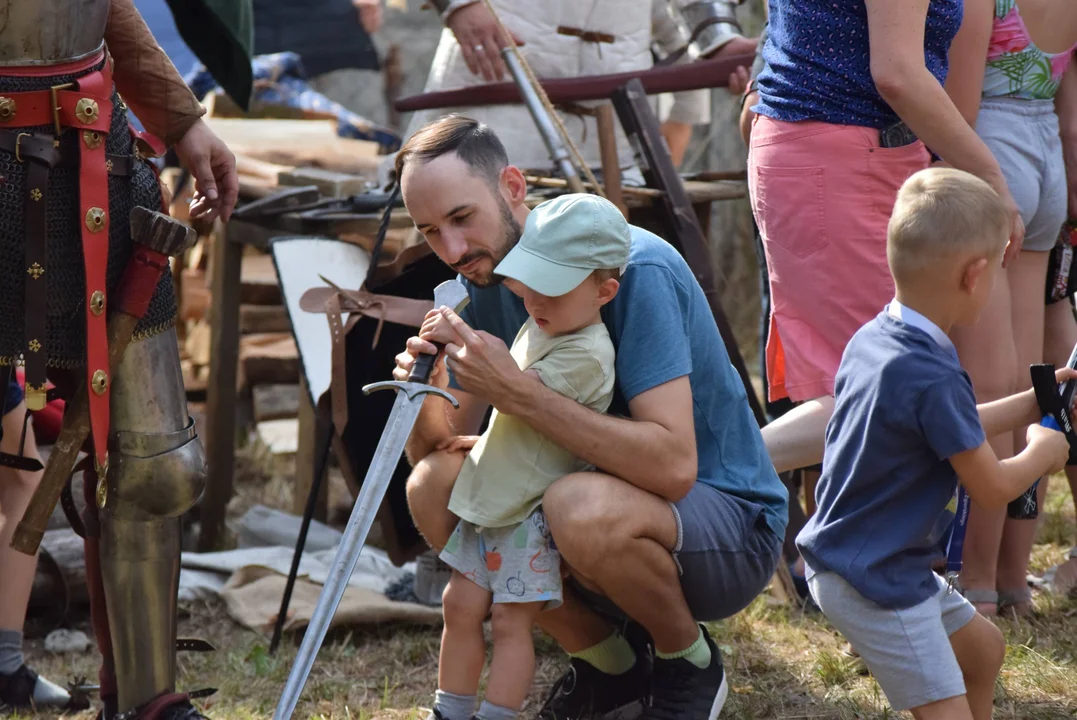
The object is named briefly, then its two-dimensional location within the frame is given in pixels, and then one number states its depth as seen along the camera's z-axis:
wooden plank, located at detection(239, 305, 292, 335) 11.21
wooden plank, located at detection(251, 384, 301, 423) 11.21
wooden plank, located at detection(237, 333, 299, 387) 10.95
